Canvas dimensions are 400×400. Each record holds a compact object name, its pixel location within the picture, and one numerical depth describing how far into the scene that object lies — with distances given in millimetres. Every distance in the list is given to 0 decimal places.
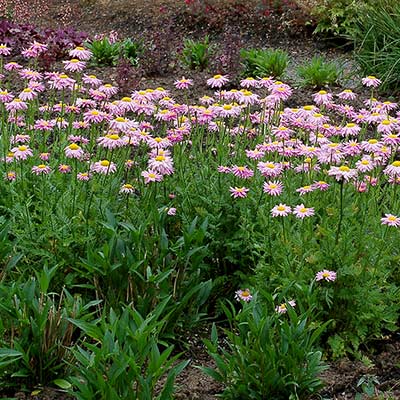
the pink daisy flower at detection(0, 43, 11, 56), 6656
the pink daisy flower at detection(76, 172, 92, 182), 5952
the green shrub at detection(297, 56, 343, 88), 11036
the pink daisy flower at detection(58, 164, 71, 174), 6099
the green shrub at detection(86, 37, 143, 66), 11954
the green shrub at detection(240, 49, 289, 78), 11323
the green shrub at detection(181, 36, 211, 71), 11817
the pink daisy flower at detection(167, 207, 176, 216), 5918
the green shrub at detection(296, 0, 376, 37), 14782
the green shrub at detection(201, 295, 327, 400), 4619
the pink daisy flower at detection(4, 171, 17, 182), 6175
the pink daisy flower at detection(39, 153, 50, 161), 6302
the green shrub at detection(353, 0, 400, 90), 11224
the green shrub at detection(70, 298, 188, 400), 4295
